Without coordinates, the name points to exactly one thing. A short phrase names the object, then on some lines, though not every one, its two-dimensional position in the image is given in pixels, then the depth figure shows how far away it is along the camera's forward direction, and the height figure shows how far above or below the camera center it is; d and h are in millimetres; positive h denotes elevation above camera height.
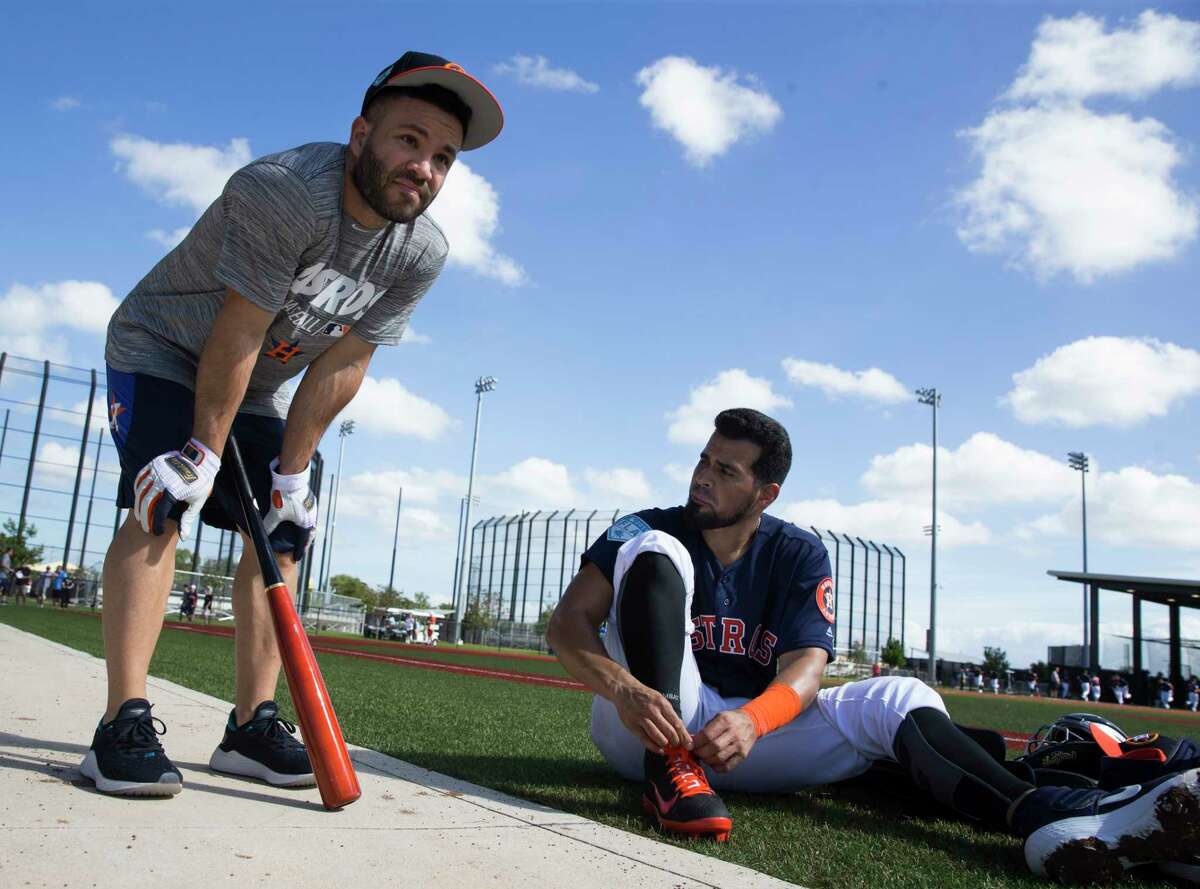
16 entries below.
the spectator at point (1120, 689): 36750 -1705
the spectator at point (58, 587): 28375 -783
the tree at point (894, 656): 49938 -1479
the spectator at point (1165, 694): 35812 -1697
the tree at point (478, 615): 52019 -1103
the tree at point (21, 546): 35219 +544
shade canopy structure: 34719 +2042
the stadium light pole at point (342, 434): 56375 +9241
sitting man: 2088 -215
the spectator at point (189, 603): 25891 -840
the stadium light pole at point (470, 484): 42506 +5509
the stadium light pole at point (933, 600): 38250 +1402
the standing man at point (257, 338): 2379 +685
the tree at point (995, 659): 57875 -1464
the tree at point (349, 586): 96838 +32
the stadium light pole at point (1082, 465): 56628 +10986
